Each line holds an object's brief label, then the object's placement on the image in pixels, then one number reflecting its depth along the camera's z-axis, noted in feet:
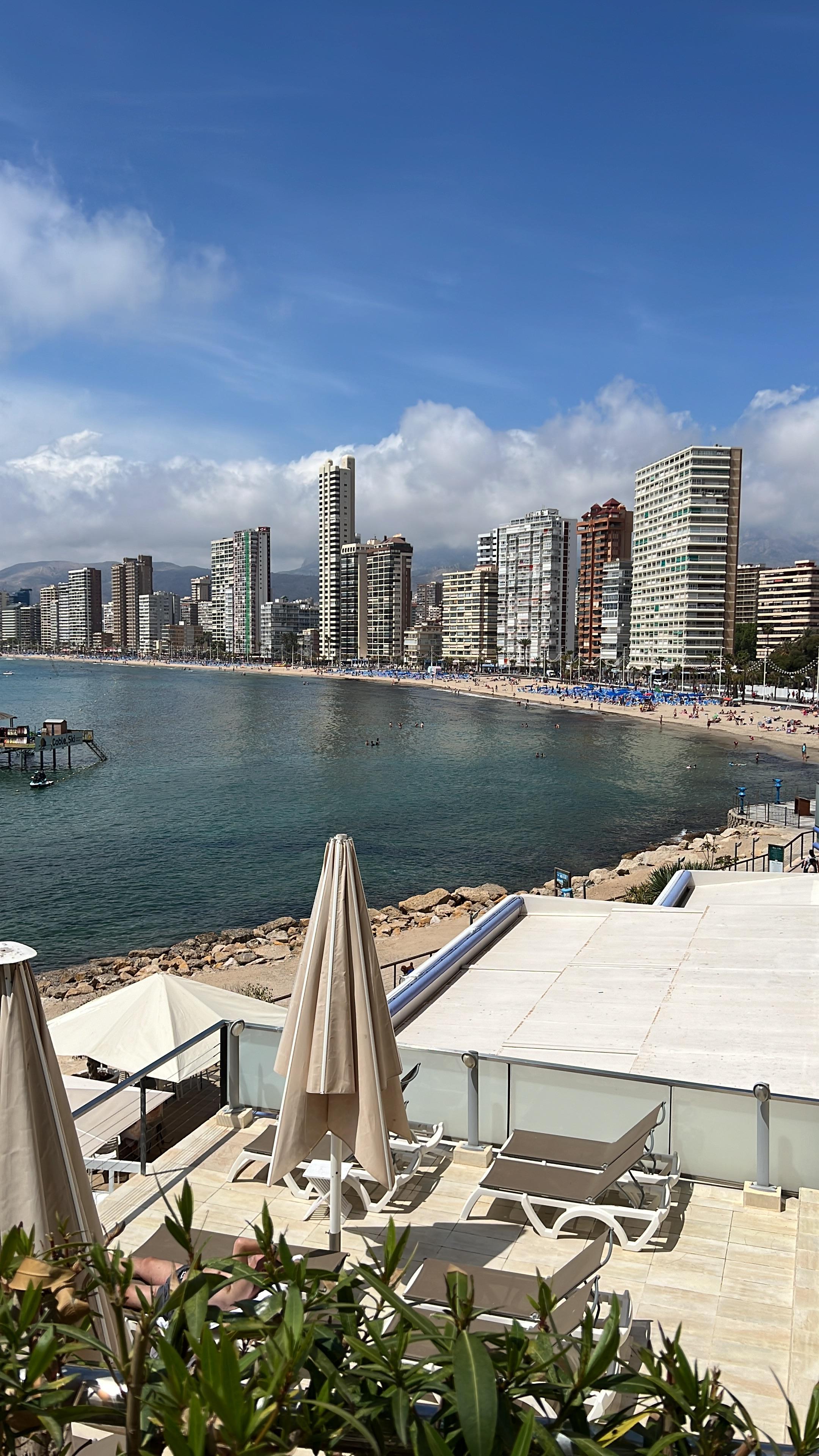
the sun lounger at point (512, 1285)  14.07
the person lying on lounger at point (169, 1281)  13.14
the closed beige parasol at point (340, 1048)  16.71
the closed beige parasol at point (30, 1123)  12.21
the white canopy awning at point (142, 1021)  37.83
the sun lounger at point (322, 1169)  19.33
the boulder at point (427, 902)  87.81
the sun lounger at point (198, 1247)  14.62
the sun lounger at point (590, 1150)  18.66
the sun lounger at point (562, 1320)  12.73
